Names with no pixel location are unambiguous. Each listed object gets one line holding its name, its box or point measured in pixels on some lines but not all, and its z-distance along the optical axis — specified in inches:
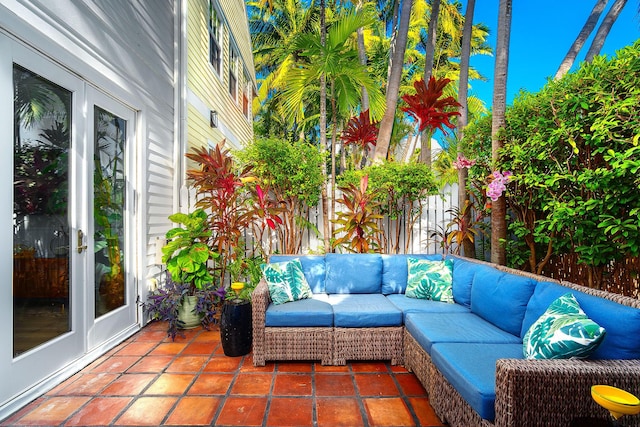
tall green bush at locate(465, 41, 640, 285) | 86.5
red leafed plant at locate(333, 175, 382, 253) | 163.2
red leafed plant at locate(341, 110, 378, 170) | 201.9
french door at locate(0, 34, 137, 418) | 86.1
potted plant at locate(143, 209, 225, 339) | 143.0
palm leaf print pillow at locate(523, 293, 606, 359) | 60.9
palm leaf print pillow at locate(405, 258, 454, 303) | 124.3
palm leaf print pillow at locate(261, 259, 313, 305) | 121.1
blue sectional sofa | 58.5
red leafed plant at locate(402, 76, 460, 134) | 164.7
